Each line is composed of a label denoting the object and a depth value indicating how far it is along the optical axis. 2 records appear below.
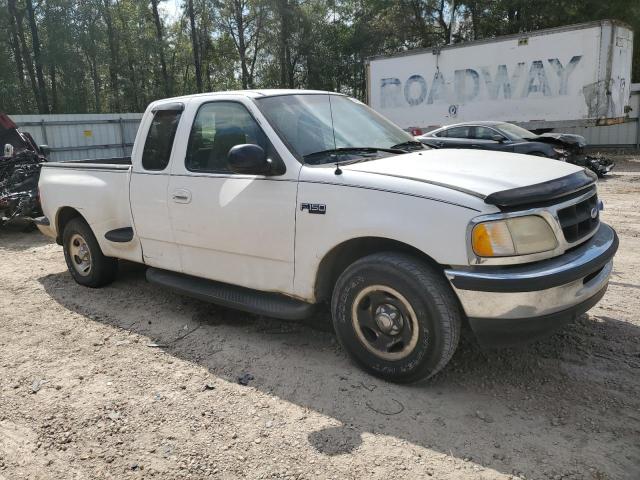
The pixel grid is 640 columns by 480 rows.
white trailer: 15.30
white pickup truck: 3.08
